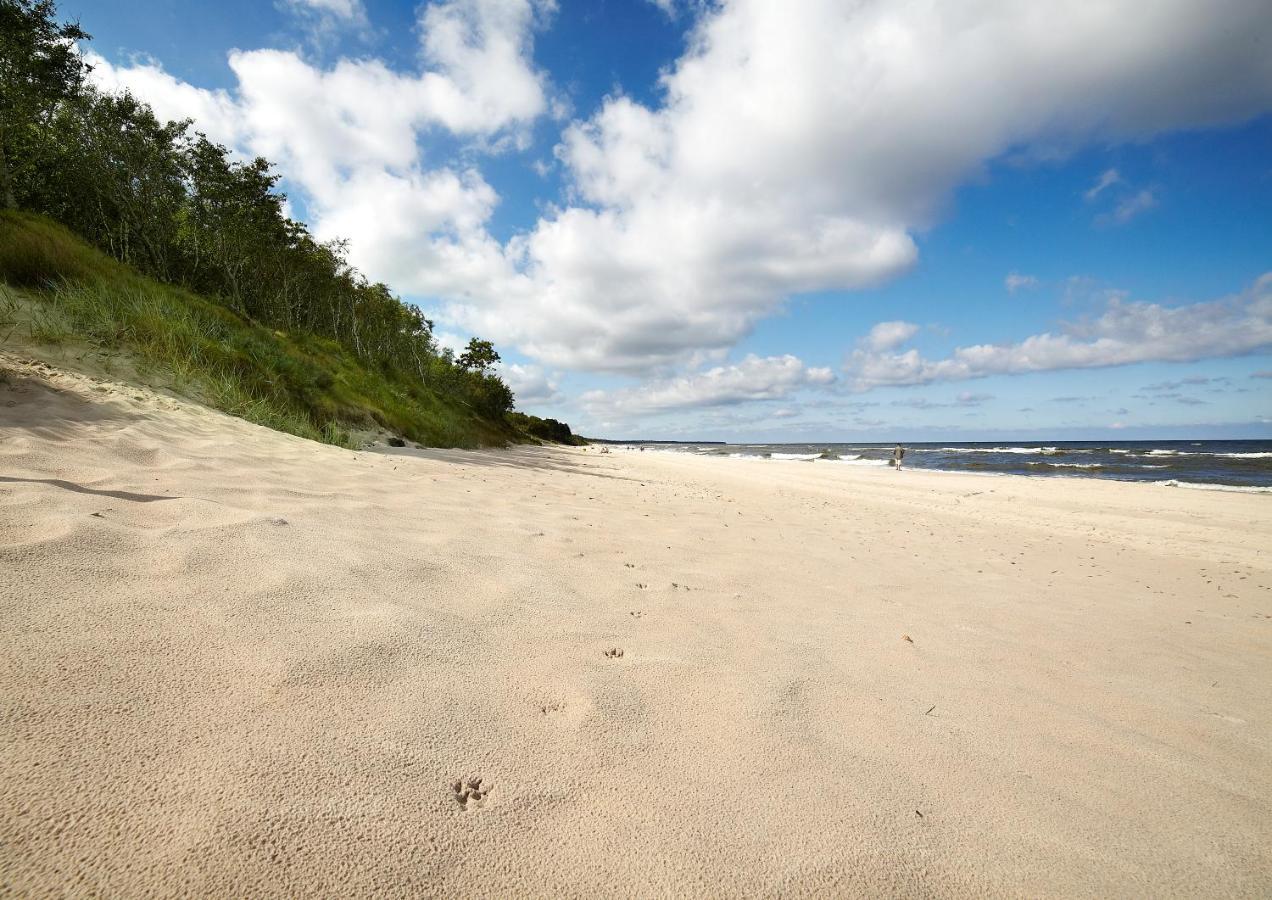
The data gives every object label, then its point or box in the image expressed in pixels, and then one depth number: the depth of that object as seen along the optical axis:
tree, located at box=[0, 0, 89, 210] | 14.09
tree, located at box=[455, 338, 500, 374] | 45.06
